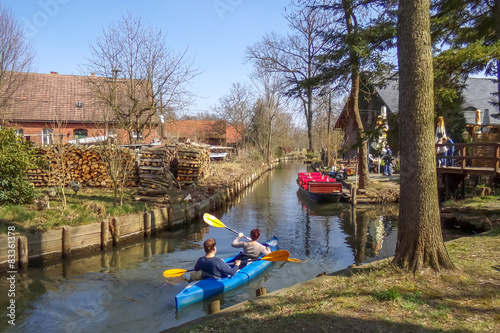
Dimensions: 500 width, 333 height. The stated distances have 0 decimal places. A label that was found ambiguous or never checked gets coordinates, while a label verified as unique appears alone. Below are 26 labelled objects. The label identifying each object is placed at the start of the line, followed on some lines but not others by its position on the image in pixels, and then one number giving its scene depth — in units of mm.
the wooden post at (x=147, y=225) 11500
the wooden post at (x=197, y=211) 14148
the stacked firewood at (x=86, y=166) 15227
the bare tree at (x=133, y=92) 19656
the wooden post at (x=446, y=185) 15188
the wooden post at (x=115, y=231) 10460
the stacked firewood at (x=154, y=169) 15930
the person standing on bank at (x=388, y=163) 21406
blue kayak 6562
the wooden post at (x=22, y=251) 8422
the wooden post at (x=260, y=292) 5473
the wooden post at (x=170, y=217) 12500
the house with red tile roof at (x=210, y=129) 47641
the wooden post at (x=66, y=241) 9219
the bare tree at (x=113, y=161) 11547
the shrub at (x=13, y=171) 10164
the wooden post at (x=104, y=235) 10047
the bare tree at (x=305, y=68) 11531
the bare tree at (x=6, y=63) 15807
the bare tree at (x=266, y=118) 43625
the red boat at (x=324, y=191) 17891
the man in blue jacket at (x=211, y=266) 7160
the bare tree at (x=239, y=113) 47219
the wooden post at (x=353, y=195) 16747
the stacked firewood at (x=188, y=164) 17686
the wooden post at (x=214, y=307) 4864
